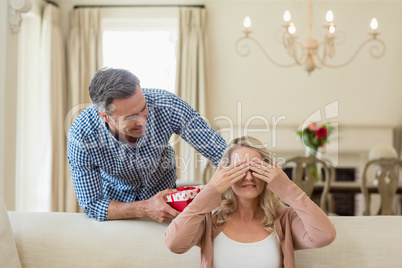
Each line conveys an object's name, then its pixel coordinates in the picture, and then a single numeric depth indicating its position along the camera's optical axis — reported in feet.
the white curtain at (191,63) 19.01
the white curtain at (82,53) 18.88
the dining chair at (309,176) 13.65
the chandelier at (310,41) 12.62
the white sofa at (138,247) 6.52
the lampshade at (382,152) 14.53
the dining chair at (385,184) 13.87
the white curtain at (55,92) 18.06
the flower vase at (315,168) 15.15
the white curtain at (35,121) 17.95
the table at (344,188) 14.29
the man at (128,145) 6.61
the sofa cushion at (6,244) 6.12
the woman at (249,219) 5.98
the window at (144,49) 19.75
